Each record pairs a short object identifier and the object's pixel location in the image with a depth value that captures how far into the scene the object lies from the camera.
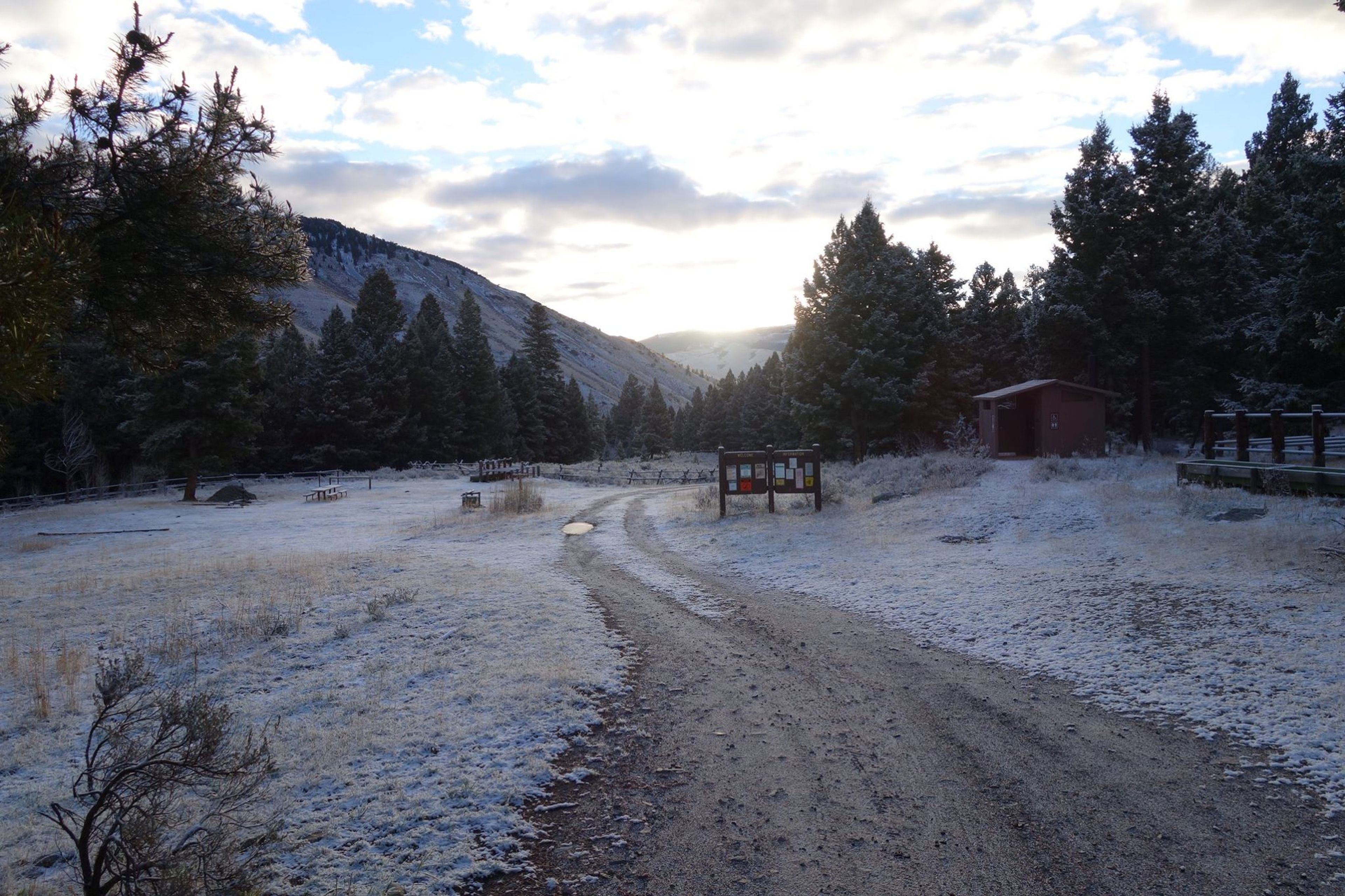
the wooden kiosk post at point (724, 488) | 20.03
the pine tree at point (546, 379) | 68.88
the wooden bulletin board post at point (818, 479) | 19.64
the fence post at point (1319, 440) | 14.07
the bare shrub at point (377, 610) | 10.21
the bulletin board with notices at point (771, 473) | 20.00
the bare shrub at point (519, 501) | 24.33
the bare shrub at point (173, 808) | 3.33
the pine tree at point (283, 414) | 54.31
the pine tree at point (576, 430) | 73.69
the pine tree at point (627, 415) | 95.31
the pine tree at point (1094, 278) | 35.81
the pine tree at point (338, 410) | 53.81
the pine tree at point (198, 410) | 36.38
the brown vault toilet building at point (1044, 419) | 30.78
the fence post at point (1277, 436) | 15.23
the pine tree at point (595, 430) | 79.25
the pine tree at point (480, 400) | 62.75
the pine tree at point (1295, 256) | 25.77
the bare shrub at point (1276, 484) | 14.09
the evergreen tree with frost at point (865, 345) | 41.38
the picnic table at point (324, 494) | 34.22
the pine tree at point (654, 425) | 84.00
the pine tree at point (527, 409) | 67.50
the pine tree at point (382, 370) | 56.00
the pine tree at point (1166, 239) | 35.47
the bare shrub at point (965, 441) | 26.77
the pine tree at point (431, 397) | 59.06
